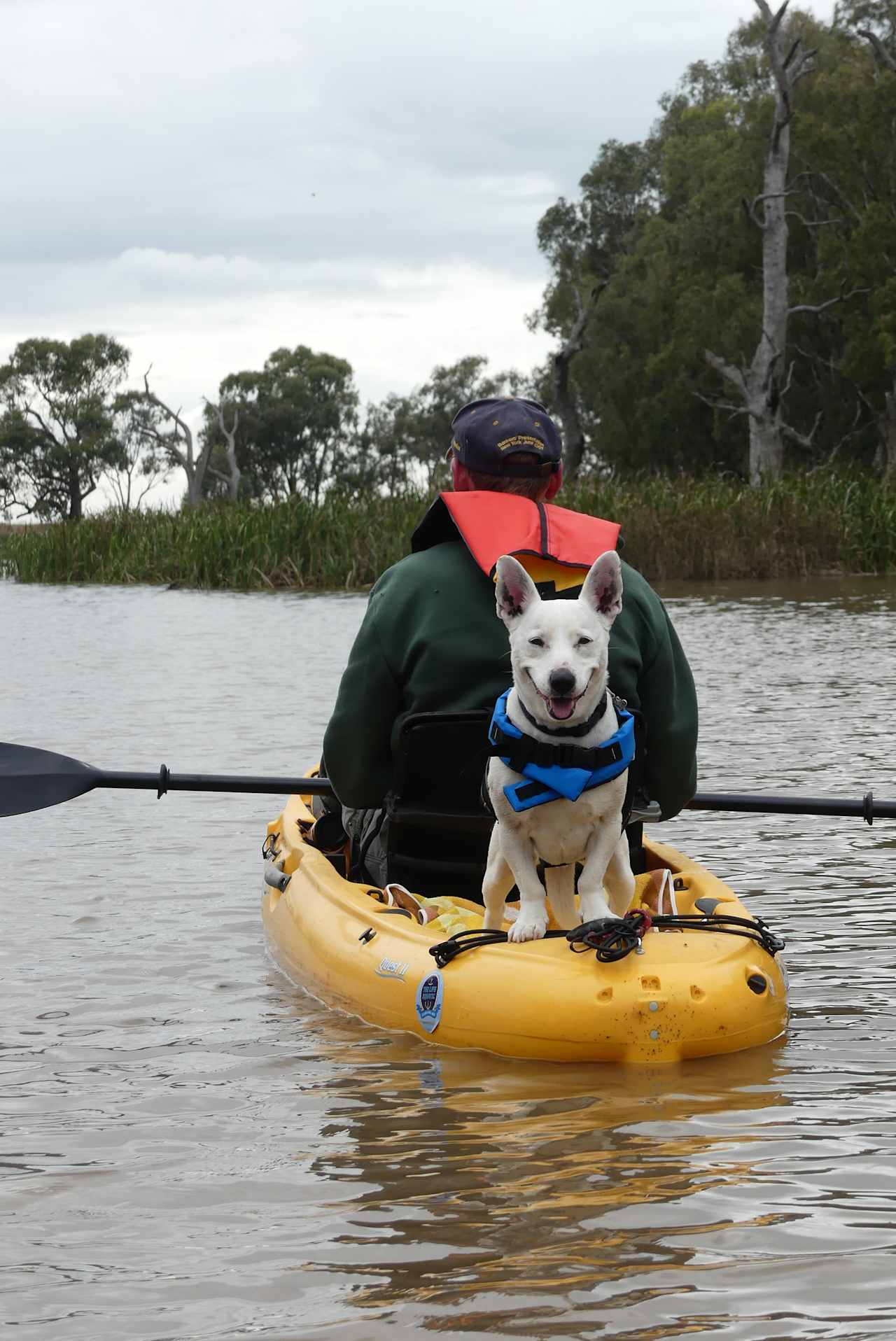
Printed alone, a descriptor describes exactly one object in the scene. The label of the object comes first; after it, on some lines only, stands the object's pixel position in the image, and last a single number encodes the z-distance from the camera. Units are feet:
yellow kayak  14.48
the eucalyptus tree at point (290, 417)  280.72
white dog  13.42
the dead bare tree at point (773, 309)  127.54
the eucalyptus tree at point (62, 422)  268.41
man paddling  15.37
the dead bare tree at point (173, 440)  248.11
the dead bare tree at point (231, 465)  256.11
